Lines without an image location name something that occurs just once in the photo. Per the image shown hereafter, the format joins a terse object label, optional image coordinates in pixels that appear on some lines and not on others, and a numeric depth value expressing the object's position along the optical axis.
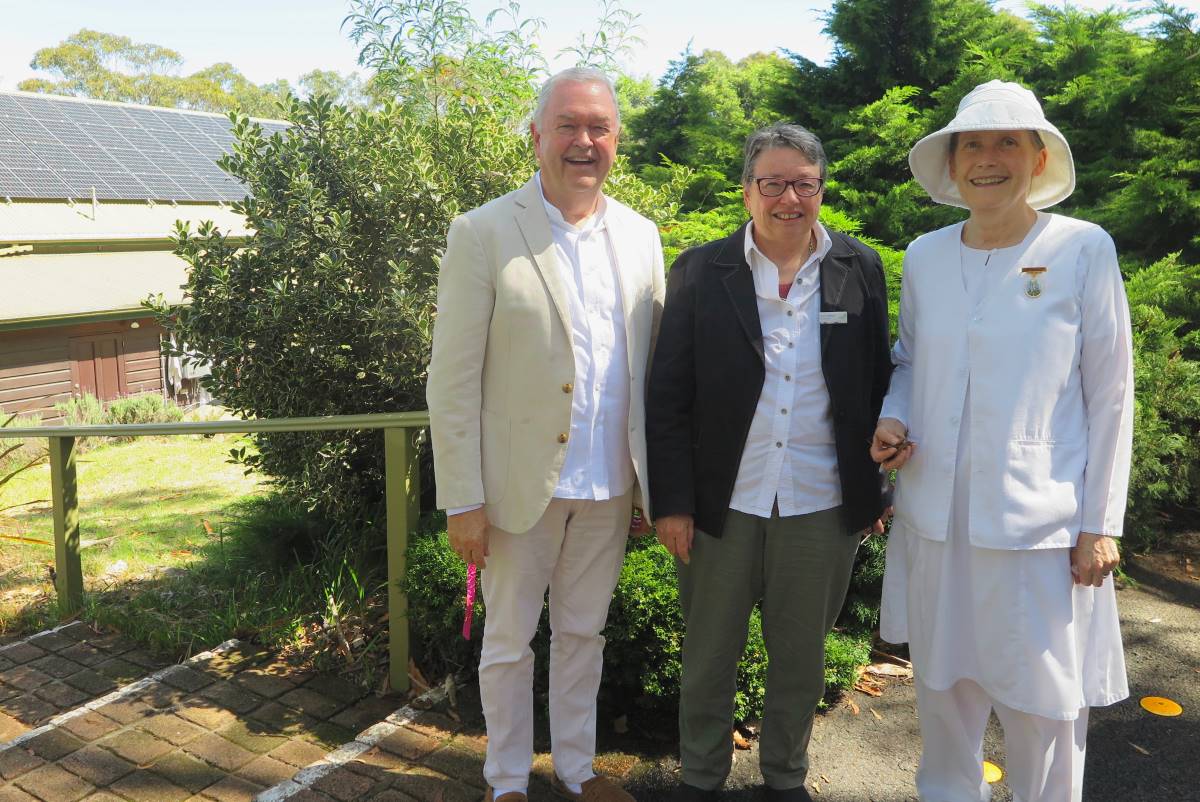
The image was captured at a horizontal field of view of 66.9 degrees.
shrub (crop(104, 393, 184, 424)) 14.05
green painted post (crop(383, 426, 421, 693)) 3.58
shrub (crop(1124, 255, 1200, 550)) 4.85
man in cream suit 2.57
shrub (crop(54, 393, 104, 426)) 13.62
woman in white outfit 2.34
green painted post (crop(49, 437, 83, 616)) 4.81
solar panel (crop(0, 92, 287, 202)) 15.64
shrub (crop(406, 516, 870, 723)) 3.22
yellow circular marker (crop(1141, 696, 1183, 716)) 3.39
